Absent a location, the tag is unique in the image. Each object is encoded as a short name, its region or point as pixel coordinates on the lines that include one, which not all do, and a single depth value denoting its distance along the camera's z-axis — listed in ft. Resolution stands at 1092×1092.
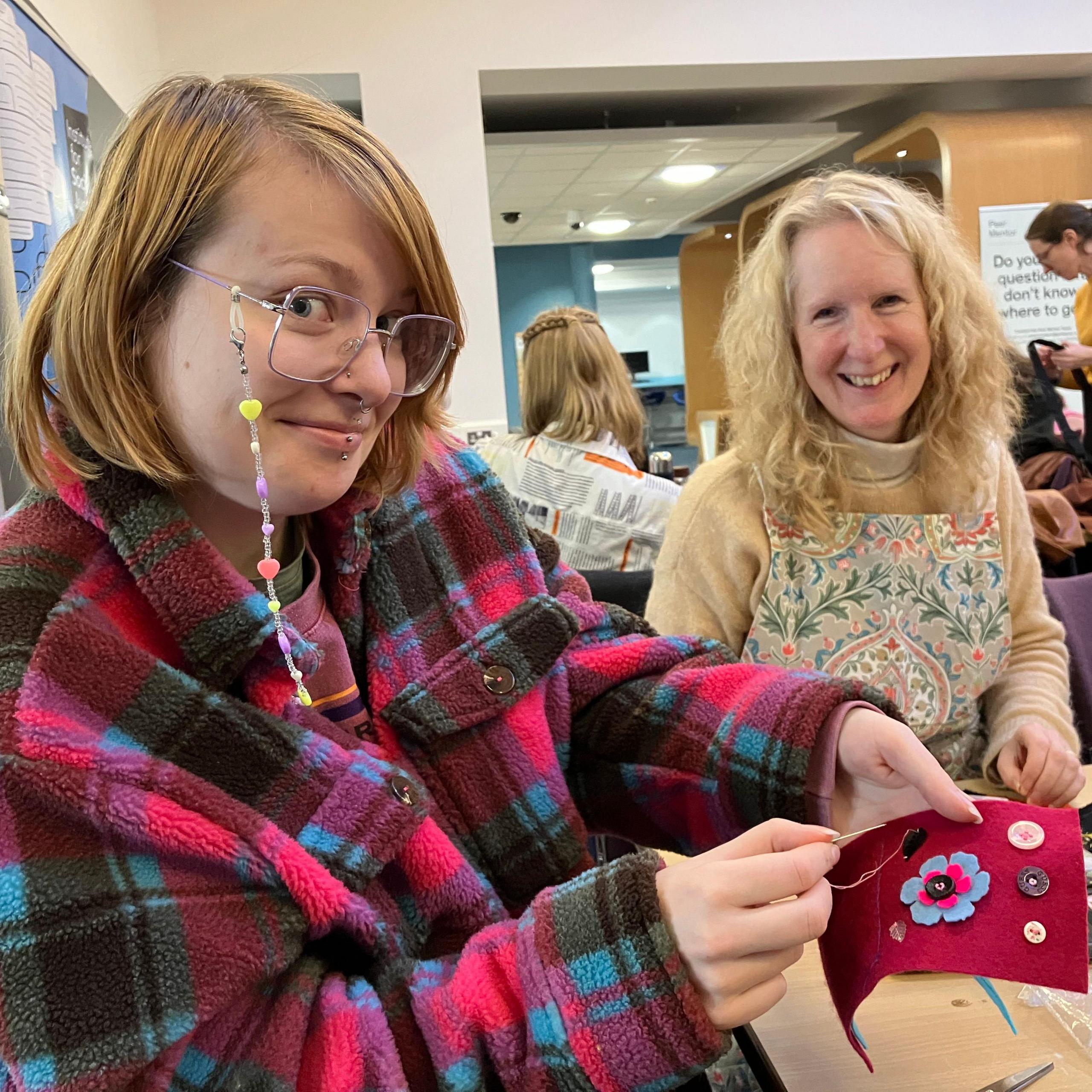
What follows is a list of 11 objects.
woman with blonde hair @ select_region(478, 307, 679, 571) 8.31
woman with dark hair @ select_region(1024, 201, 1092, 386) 11.29
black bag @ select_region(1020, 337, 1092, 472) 8.57
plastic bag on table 2.49
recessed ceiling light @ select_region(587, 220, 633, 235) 23.84
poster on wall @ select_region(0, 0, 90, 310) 4.40
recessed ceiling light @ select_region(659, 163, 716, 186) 17.93
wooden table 2.38
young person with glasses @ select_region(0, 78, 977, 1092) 1.83
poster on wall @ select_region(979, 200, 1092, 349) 14.21
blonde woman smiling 4.65
